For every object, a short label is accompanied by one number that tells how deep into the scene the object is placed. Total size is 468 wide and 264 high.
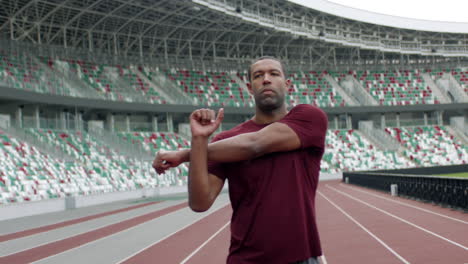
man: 2.29
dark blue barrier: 16.58
